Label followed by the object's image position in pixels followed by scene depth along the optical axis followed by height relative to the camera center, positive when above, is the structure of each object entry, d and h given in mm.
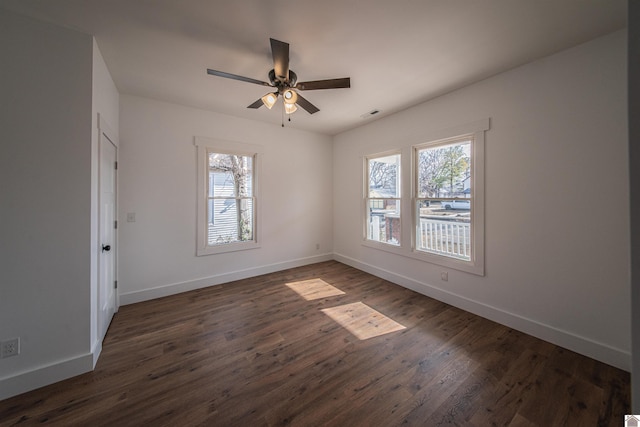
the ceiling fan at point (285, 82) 1923 +1214
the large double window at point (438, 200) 2846 +205
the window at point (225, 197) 3672 +276
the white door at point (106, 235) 2270 -240
